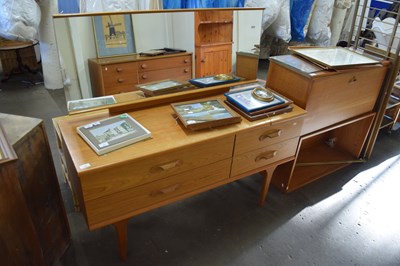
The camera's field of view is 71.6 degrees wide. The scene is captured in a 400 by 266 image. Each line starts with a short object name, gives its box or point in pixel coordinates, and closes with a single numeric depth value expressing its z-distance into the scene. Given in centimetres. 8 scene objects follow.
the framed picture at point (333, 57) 148
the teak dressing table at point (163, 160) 99
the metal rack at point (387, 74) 169
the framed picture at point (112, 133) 103
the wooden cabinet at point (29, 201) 84
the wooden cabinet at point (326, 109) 144
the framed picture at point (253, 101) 132
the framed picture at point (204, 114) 117
